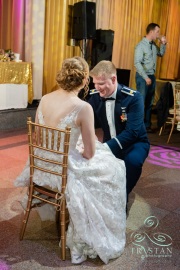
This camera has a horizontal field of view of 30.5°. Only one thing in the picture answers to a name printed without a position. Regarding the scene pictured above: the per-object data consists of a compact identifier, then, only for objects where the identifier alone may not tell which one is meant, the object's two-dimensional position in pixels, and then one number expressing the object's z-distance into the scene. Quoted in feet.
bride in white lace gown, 6.01
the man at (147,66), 17.07
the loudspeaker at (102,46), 19.27
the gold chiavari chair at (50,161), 5.91
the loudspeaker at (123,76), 20.29
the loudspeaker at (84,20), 17.49
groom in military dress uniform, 7.70
